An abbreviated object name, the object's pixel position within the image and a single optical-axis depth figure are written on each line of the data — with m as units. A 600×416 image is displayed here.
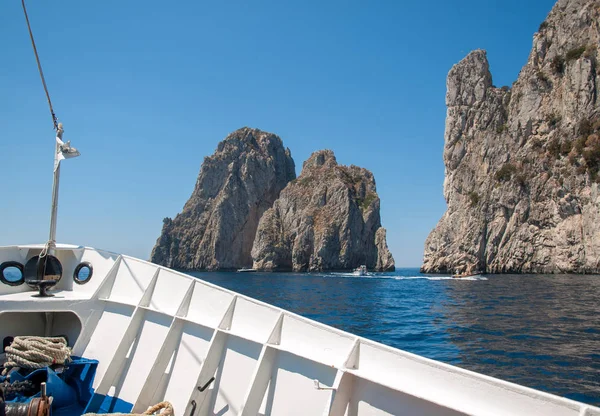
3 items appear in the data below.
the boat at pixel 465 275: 68.93
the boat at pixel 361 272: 93.97
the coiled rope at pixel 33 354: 5.61
